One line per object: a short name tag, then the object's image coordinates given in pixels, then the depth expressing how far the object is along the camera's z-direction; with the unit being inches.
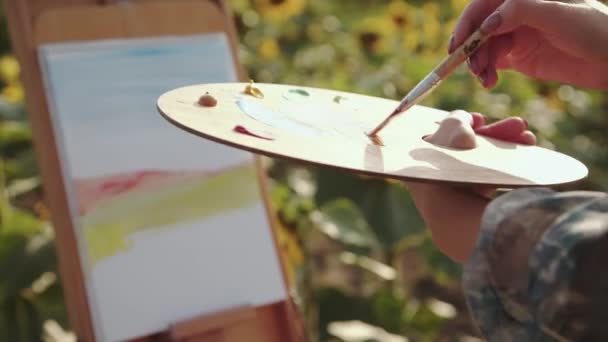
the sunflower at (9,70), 72.0
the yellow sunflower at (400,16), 75.1
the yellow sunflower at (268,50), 75.1
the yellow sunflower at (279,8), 75.0
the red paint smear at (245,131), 41.5
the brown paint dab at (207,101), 43.4
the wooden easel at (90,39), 53.6
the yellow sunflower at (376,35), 75.5
